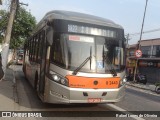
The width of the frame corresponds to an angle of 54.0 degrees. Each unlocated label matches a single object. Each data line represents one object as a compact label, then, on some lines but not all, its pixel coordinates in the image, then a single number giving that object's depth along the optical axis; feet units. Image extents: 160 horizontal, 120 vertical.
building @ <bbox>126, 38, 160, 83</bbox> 71.85
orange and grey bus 14.53
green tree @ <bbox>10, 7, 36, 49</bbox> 73.42
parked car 61.47
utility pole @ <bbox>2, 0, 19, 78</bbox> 29.61
